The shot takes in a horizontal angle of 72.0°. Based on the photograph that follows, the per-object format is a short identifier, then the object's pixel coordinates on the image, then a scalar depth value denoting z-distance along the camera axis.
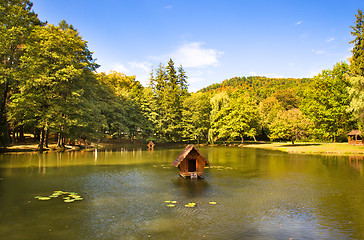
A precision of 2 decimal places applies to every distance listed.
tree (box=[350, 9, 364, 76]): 40.09
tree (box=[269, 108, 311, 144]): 52.03
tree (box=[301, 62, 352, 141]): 50.69
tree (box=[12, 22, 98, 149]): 34.34
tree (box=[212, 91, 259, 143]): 61.75
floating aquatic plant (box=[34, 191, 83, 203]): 12.20
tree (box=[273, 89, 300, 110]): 86.19
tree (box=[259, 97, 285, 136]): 71.84
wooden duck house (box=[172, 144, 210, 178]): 17.97
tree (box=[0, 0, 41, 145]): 33.44
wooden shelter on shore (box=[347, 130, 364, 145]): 47.62
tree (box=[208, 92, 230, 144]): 65.12
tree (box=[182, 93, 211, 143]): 67.06
